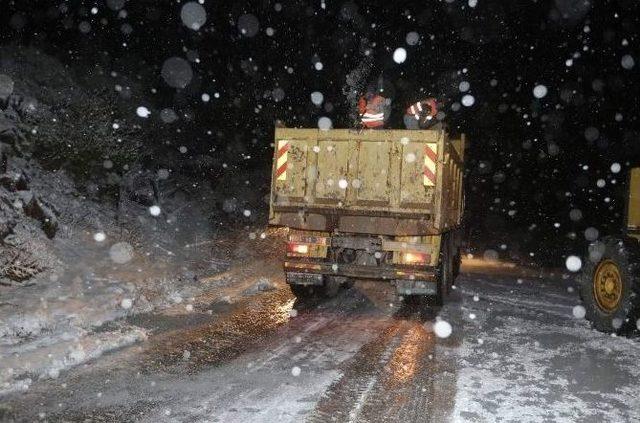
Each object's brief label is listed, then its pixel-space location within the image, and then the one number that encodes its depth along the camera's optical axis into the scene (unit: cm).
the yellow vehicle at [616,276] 633
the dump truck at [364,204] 784
